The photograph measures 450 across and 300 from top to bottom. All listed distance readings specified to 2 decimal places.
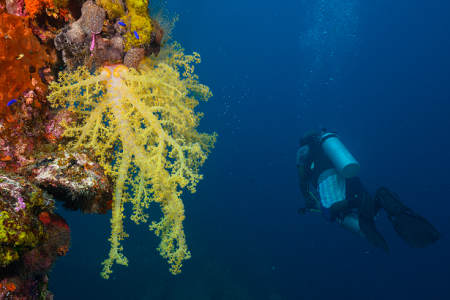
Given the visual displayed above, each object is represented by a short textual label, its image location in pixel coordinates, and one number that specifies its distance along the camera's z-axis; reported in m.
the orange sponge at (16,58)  2.36
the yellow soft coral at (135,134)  3.11
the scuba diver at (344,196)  6.62
